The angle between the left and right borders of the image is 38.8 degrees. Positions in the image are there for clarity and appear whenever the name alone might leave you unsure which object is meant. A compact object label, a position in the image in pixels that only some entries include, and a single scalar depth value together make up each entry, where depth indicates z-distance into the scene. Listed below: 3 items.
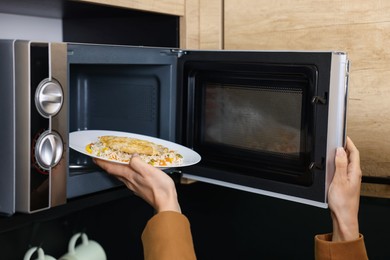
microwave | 0.87
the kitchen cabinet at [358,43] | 1.16
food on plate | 1.01
